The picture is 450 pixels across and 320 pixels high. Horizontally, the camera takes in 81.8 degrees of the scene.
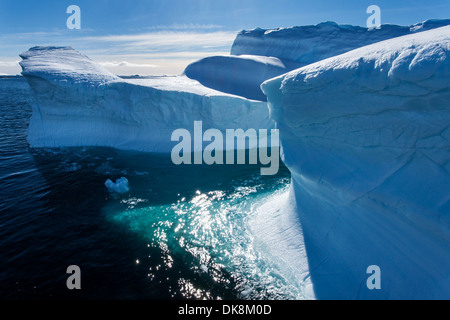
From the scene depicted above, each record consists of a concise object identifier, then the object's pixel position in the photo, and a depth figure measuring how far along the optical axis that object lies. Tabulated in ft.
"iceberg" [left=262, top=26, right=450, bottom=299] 11.84
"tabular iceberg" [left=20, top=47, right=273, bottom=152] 47.09
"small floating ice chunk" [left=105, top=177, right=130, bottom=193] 30.35
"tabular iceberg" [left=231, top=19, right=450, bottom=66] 66.13
